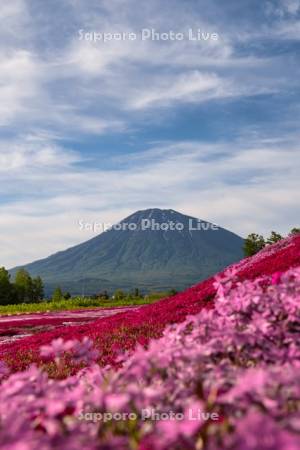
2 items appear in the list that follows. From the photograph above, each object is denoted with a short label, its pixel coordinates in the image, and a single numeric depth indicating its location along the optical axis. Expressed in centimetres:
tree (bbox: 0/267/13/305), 10606
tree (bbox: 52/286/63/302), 9999
